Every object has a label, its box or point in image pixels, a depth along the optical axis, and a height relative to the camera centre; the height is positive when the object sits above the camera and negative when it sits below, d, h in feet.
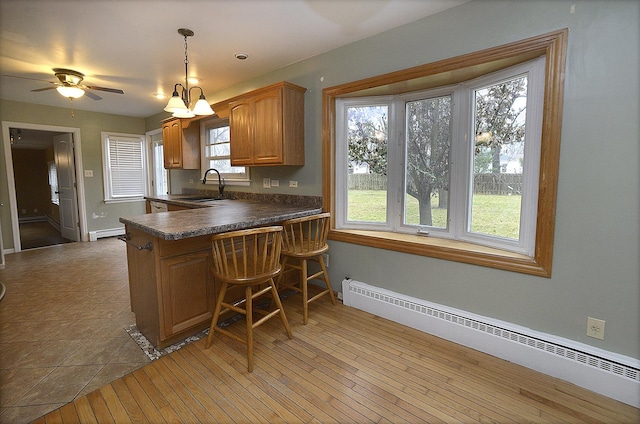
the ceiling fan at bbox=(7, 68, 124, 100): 10.69 +3.98
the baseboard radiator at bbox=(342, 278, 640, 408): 5.18 -3.47
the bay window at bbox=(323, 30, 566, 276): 6.01 +0.79
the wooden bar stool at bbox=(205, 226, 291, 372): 5.97 -1.93
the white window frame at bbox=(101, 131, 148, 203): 18.38 +1.11
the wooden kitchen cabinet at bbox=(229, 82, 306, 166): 9.43 +2.12
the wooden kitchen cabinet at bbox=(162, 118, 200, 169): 14.38 +2.17
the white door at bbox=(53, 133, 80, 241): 17.53 +0.05
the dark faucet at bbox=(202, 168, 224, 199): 13.43 -0.02
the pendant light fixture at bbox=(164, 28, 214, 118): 7.92 +2.24
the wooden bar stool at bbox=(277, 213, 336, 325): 7.79 -1.84
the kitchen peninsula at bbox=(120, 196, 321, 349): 6.32 -2.01
